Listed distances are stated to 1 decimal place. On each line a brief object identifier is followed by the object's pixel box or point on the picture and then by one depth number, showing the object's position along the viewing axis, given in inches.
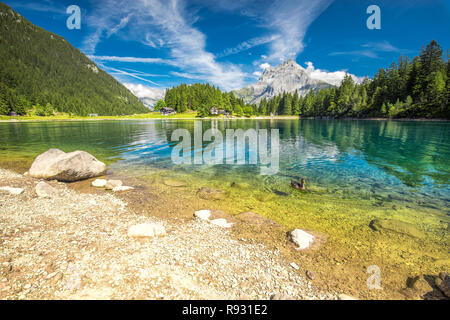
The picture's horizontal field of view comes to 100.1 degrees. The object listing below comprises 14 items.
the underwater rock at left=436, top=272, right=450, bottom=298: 214.3
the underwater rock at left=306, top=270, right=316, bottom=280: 236.9
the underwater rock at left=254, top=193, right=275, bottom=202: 491.8
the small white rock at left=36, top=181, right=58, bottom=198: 440.5
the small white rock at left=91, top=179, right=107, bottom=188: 553.3
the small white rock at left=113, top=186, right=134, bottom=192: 519.1
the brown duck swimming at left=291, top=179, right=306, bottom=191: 545.0
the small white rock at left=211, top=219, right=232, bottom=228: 357.7
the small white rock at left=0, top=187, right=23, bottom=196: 440.5
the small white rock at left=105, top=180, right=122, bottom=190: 537.0
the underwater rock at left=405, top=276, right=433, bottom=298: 221.5
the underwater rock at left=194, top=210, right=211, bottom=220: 384.2
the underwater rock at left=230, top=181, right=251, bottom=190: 574.4
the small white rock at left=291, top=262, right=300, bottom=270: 253.4
